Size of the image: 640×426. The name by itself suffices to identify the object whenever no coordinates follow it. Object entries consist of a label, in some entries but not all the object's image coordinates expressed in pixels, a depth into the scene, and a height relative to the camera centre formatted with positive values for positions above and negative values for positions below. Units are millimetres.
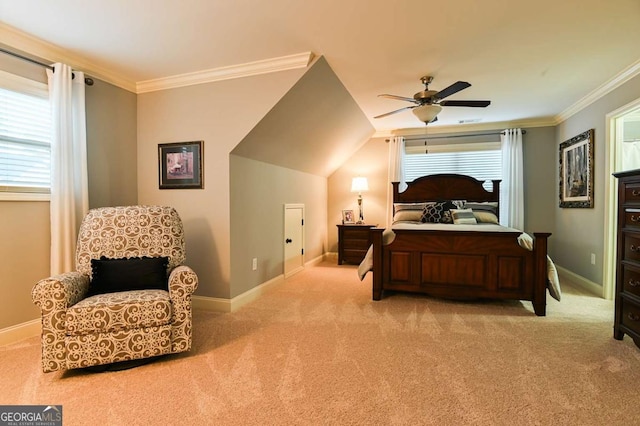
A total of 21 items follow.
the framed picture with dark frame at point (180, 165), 3117 +435
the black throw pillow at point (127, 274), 2162 -497
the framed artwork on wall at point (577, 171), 3631 +440
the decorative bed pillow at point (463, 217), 4074 -161
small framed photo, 5484 -189
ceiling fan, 2928 +1004
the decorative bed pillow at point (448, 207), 4270 -27
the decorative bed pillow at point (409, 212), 4535 -102
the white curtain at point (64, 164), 2508 +359
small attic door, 4195 -475
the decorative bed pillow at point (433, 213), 4301 -112
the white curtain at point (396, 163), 5254 +734
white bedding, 2889 -375
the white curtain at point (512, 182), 4688 +357
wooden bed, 2945 -616
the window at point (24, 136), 2326 +566
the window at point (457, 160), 4961 +759
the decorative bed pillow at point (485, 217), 4230 -168
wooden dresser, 2119 -400
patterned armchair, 1816 -672
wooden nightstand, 5105 -620
